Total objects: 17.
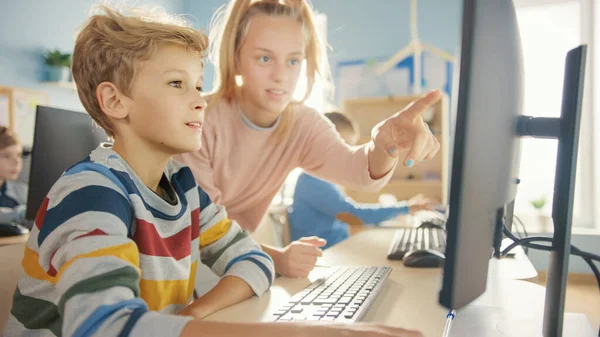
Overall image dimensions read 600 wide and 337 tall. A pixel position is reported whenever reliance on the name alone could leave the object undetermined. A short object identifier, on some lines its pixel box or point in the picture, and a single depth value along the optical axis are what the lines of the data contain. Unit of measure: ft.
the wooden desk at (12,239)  4.35
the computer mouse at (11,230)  4.77
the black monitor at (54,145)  3.86
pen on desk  1.91
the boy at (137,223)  1.52
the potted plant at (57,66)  11.50
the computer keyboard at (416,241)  3.70
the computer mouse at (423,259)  3.30
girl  3.56
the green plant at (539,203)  11.19
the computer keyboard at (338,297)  1.98
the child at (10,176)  5.81
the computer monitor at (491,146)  1.24
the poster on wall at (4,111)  10.30
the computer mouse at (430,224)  5.08
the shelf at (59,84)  11.50
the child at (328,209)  7.71
